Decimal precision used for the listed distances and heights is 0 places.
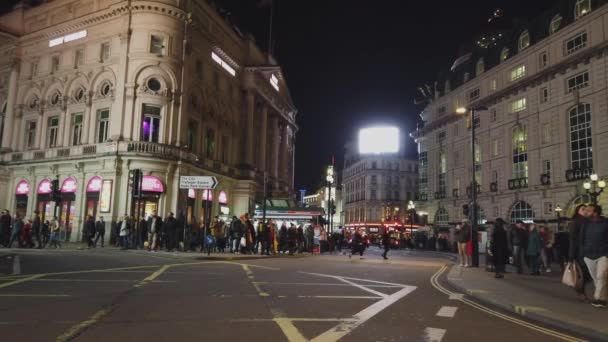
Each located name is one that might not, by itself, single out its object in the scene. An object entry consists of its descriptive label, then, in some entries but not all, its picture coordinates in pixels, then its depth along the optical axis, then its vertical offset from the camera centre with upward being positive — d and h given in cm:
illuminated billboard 8031 +1497
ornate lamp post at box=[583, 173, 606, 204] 2592 +284
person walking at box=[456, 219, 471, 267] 2045 -12
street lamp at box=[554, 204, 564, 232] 4202 +228
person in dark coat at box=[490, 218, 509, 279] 1539 -34
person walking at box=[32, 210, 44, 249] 2507 -29
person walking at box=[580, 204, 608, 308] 908 -18
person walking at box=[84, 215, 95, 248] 2656 -30
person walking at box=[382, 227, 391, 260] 2686 -34
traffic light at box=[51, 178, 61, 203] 2508 +155
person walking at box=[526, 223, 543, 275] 1770 -42
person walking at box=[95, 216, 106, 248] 2744 -21
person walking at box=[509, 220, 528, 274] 1786 -19
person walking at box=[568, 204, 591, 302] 982 -9
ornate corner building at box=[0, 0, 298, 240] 3491 +901
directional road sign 2147 +196
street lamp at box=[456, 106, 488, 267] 2044 +77
